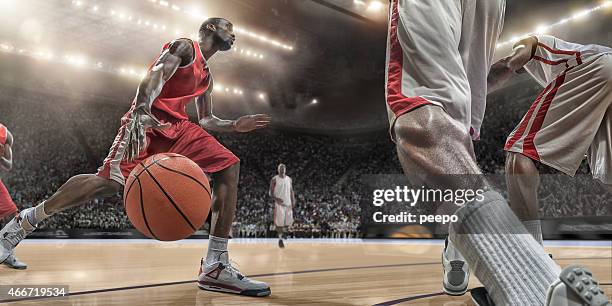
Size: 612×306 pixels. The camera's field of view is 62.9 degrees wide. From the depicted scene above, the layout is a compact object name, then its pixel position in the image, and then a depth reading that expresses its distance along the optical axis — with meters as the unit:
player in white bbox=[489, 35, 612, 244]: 2.15
